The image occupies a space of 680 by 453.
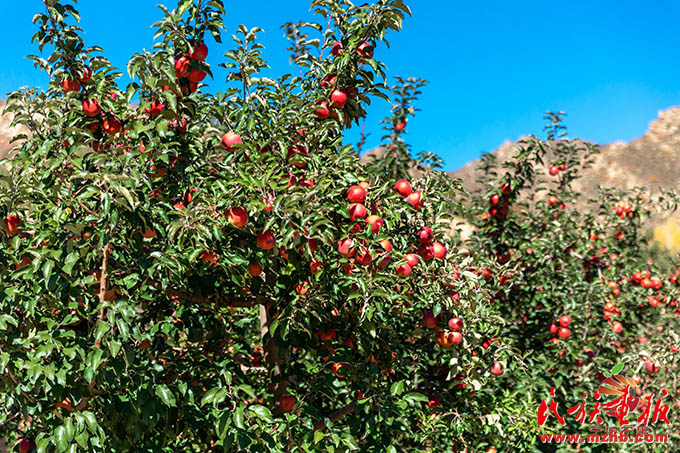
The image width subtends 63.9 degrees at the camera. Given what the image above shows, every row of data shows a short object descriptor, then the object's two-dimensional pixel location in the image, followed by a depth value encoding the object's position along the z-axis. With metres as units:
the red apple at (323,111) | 3.33
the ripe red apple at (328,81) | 3.47
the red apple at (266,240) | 2.86
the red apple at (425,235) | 3.48
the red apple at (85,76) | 2.92
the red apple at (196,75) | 2.94
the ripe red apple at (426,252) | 3.49
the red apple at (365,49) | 3.38
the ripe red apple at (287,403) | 3.39
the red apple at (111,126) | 3.00
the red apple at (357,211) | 3.01
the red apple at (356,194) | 3.03
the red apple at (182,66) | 2.92
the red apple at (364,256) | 2.92
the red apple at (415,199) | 3.44
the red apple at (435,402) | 3.91
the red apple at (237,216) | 2.73
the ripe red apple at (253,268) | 3.06
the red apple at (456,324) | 3.42
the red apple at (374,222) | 3.04
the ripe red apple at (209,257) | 2.82
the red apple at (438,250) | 3.48
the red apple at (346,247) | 2.92
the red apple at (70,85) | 2.91
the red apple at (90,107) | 2.89
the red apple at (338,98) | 3.42
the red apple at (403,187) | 3.43
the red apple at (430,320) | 3.55
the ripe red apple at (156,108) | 2.98
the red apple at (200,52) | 2.95
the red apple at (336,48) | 3.52
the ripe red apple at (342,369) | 3.27
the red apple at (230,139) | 3.03
